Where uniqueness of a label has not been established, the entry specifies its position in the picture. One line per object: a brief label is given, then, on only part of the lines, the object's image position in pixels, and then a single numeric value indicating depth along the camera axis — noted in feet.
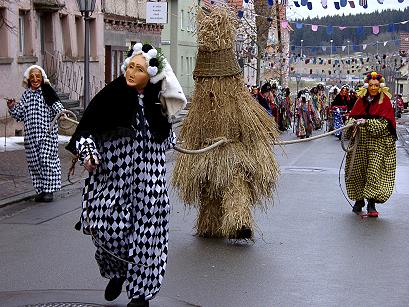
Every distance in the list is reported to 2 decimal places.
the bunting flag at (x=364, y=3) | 101.50
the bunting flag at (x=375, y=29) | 125.14
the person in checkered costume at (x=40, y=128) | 43.73
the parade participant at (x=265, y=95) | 98.50
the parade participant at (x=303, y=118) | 112.57
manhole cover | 23.01
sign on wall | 112.06
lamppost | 67.31
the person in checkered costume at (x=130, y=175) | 22.40
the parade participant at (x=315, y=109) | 125.86
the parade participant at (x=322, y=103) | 141.54
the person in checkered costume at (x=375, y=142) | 39.60
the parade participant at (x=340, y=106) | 101.25
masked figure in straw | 31.96
